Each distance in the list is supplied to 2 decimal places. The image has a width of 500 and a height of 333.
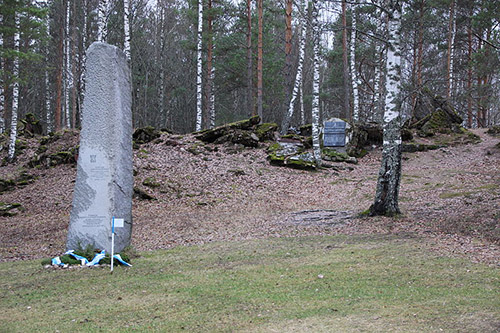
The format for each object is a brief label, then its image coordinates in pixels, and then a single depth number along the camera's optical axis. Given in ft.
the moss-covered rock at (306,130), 78.11
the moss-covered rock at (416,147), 69.10
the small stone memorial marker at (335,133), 67.77
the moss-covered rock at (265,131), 69.67
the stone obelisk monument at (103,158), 25.58
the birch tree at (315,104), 55.42
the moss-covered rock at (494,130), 76.58
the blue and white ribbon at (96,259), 24.28
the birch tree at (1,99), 59.39
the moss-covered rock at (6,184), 53.67
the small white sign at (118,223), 23.66
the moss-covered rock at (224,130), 68.80
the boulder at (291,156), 59.82
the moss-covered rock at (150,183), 50.11
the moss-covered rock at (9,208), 44.38
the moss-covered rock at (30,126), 83.15
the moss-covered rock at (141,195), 47.55
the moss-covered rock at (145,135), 68.28
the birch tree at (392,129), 32.83
